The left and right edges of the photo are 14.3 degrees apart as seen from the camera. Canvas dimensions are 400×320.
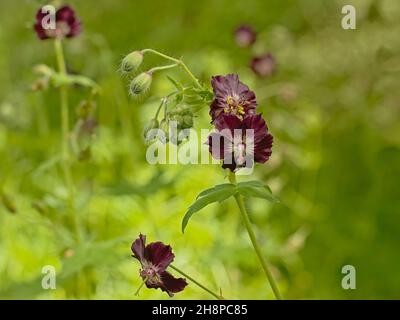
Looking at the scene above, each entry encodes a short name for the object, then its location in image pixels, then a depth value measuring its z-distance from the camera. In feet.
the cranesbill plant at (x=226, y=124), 1.97
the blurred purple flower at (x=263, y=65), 3.11
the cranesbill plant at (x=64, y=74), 2.50
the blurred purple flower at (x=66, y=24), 2.55
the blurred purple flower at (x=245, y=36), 3.14
